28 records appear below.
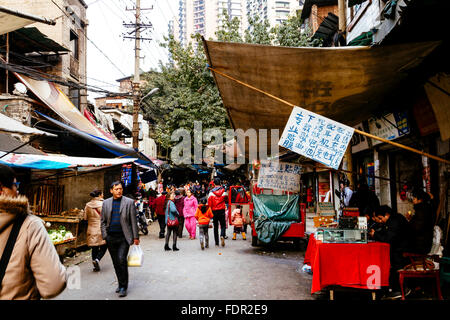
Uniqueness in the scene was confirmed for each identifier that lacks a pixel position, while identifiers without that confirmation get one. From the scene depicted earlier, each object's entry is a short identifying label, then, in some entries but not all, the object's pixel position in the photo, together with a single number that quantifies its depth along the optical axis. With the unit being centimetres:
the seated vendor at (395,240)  540
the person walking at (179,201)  1116
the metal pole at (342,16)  959
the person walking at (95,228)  779
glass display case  540
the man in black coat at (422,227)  552
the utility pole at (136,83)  1670
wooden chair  498
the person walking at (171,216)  969
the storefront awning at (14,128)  528
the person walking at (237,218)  1206
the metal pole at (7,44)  1209
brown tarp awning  491
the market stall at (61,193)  827
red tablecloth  525
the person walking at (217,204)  1065
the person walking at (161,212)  1312
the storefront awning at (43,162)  774
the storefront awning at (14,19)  499
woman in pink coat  1078
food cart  978
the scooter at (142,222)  1378
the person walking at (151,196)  1802
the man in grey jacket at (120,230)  589
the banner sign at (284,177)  1007
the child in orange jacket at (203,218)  999
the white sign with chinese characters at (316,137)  509
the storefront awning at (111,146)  1180
